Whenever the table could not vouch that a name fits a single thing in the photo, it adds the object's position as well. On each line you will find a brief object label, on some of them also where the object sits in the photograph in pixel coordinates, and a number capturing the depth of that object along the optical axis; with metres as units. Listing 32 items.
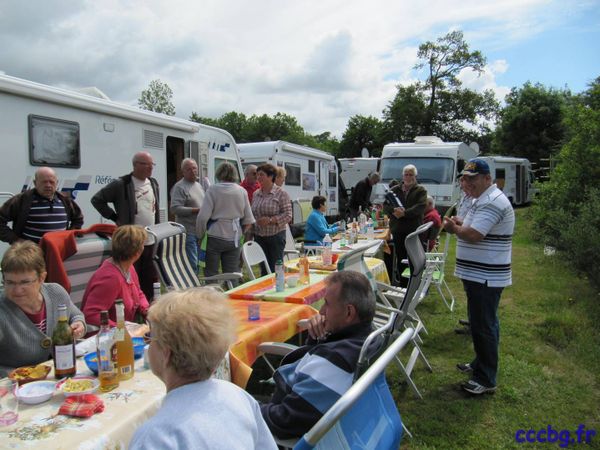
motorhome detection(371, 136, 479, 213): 12.80
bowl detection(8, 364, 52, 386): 1.88
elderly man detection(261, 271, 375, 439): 1.84
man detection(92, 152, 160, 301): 4.74
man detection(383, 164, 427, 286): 5.99
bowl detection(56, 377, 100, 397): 1.73
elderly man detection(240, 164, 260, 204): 6.73
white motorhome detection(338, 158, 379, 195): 20.55
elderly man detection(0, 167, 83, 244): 4.03
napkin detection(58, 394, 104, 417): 1.60
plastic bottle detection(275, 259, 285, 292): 3.75
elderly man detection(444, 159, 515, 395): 3.37
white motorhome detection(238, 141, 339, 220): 11.59
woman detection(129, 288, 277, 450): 1.11
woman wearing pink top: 2.78
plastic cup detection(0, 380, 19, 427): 1.54
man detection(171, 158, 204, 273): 5.80
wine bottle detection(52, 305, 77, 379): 1.93
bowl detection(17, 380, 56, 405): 1.69
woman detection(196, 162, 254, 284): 5.04
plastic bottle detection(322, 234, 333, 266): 4.88
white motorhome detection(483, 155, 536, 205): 21.41
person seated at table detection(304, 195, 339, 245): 6.85
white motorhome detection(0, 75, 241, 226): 4.80
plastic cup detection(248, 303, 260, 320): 2.96
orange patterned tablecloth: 2.33
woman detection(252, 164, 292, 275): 5.65
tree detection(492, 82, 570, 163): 28.44
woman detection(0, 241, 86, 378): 2.17
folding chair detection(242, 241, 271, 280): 4.88
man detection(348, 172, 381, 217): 10.76
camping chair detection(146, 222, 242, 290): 4.16
